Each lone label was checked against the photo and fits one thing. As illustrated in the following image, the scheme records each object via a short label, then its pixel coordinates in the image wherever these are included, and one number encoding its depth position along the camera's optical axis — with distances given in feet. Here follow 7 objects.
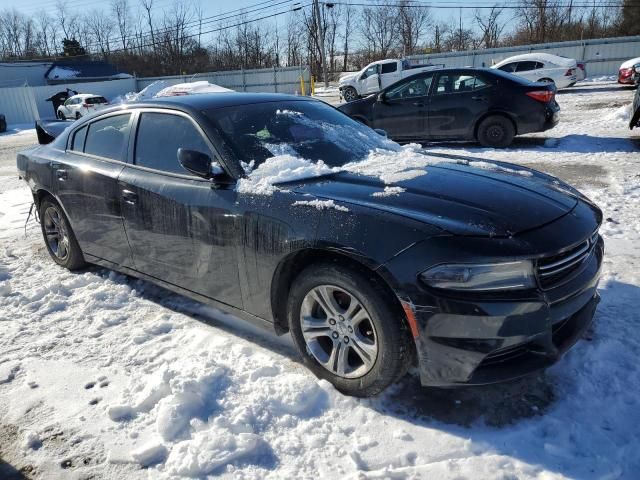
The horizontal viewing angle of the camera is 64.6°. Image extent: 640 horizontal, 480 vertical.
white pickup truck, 77.00
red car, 63.05
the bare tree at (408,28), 202.80
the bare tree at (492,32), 183.87
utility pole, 124.47
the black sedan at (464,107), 30.19
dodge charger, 7.64
